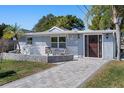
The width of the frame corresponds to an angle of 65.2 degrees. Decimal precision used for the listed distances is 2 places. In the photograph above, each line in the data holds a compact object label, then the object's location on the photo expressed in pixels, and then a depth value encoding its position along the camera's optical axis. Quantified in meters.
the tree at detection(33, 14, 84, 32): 19.06
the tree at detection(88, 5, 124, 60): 7.48
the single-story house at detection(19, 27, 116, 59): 8.04
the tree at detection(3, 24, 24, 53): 10.04
